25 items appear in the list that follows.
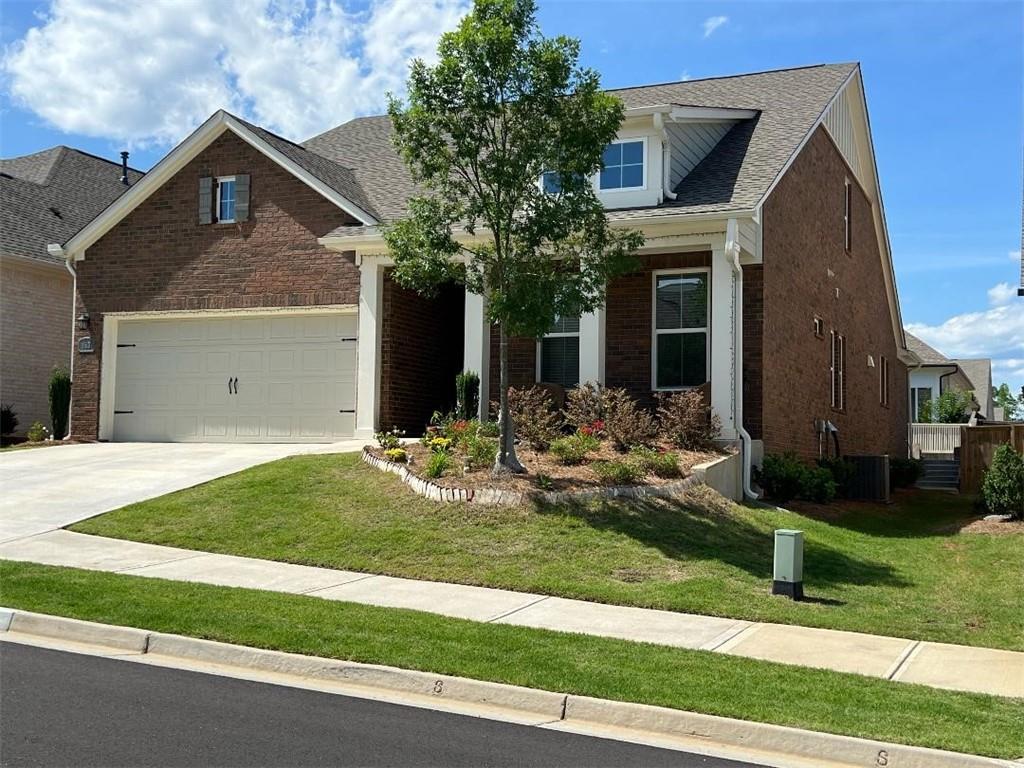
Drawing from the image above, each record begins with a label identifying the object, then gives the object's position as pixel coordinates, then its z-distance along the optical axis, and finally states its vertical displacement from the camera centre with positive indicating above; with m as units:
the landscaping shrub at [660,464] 13.42 -0.56
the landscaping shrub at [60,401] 20.77 +0.23
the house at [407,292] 16.73 +2.29
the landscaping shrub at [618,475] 12.96 -0.69
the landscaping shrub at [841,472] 19.16 -0.91
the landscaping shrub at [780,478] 15.97 -0.87
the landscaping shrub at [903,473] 22.73 -1.09
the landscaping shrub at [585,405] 15.84 +0.22
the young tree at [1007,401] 70.38 +1.63
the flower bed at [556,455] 12.77 -0.49
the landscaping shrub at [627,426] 14.77 -0.08
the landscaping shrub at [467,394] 16.77 +0.39
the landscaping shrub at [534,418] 14.96 +0.01
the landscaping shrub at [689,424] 15.25 -0.04
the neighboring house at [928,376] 43.31 +2.08
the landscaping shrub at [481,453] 13.61 -0.46
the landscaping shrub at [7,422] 22.11 -0.22
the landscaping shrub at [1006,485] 15.62 -0.91
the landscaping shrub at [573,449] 14.00 -0.40
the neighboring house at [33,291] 23.28 +2.81
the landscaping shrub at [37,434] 20.81 -0.44
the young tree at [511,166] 12.59 +3.19
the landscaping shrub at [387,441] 14.98 -0.35
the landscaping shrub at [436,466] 13.12 -0.62
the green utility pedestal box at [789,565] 9.86 -1.37
